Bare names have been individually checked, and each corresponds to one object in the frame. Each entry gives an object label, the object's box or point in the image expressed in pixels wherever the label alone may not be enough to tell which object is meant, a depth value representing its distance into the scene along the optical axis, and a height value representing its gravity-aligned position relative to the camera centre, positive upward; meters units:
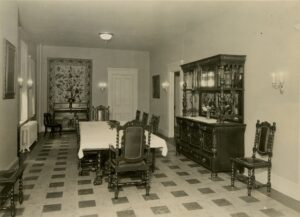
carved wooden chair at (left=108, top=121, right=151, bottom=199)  4.18 -0.77
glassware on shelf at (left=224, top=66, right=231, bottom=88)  5.73 +0.44
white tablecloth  4.62 -0.69
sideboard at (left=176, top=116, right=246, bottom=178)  5.33 -0.84
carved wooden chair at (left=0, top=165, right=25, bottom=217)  3.47 -0.98
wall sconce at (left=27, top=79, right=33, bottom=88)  8.52 +0.42
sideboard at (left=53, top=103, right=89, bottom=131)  10.91 -0.58
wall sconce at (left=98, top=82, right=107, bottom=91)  11.32 +0.48
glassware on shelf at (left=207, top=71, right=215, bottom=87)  6.14 +0.40
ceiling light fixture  7.59 +1.59
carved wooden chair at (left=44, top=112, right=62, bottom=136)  9.70 -0.86
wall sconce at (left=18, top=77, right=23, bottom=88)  7.01 +0.37
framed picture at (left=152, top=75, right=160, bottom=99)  10.78 +0.43
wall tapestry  10.98 +0.65
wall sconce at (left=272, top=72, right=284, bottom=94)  4.50 +0.26
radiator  7.22 -0.96
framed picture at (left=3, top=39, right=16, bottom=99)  4.82 +0.48
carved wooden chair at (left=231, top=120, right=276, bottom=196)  4.39 -0.86
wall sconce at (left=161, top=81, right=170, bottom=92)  9.67 +0.41
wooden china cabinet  5.36 -0.44
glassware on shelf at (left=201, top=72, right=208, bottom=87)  6.44 +0.41
